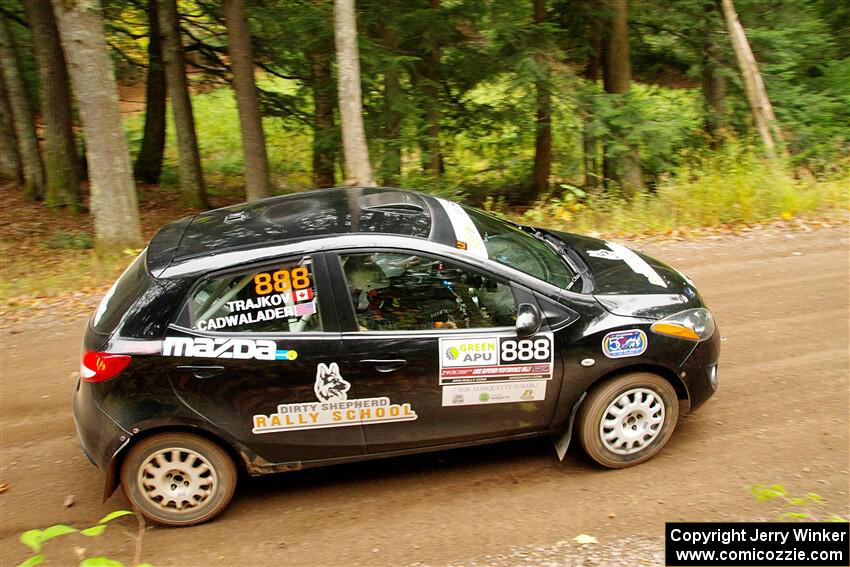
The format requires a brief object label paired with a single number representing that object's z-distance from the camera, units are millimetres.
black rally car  4355
